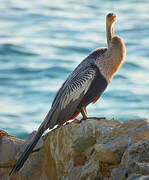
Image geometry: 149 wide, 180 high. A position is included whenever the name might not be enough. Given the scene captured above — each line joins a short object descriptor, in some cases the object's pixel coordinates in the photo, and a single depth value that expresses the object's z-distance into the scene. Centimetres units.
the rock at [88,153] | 1919
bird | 2378
